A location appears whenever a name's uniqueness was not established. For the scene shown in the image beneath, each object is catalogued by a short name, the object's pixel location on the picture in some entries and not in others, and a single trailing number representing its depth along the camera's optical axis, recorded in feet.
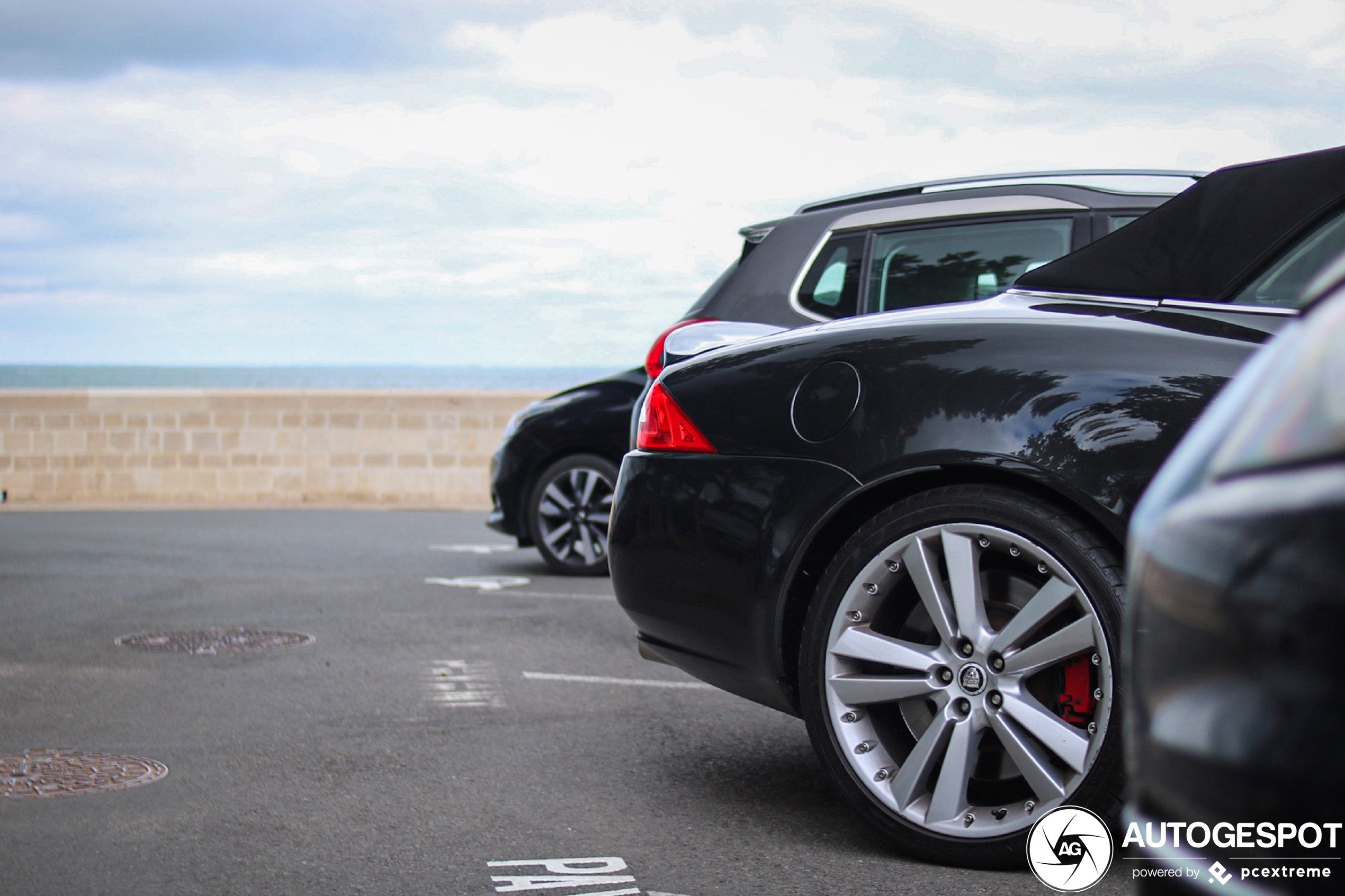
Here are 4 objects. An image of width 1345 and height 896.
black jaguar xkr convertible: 10.10
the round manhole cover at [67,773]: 13.01
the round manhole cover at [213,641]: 21.15
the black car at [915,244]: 17.62
